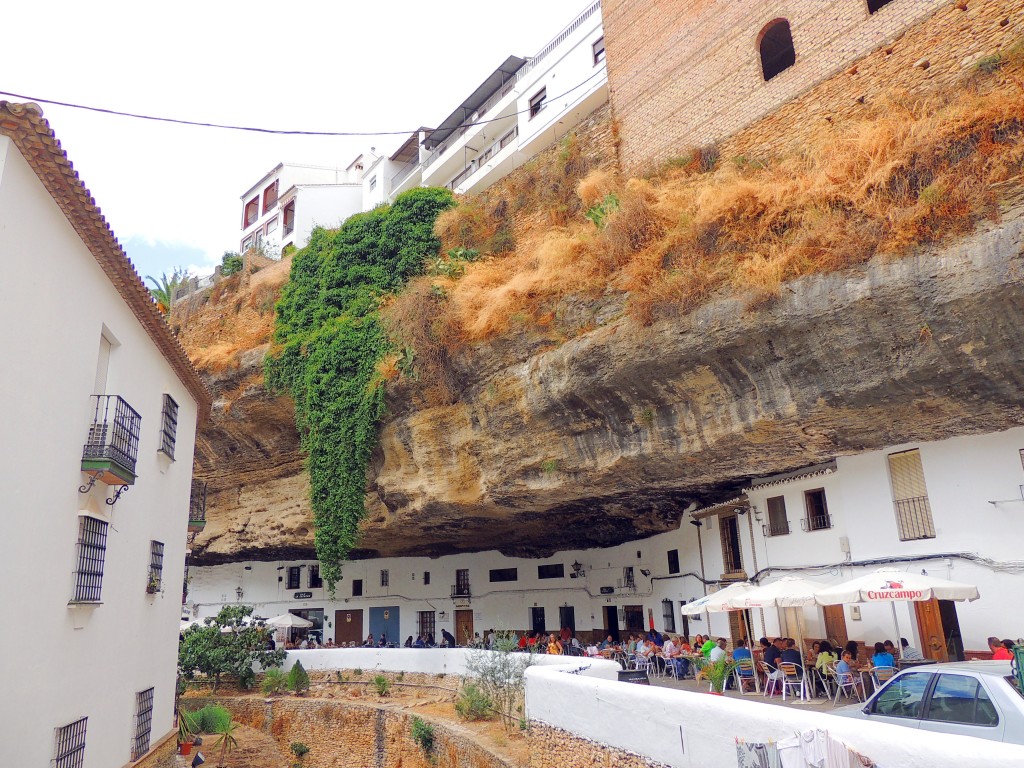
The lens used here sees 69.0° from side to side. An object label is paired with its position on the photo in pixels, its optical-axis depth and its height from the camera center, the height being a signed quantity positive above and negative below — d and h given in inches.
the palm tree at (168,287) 1385.3 +569.9
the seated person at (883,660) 435.5 -55.2
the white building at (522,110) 989.8 +700.3
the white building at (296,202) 1643.7 +866.2
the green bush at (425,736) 648.4 -127.9
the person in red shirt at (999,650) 402.6 -48.8
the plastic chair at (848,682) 435.8 -67.0
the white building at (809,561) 463.2 +9.2
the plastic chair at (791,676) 461.4 -65.6
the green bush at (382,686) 829.2 -106.1
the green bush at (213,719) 746.8 -121.4
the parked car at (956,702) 235.5 -47.6
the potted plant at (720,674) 505.0 -67.8
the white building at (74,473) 313.0 +63.6
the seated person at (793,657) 467.4 -55.0
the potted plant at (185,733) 633.6 -113.3
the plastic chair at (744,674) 499.2 -67.6
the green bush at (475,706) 649.6 -103.8
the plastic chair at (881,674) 426.9 -62.1
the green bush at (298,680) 903.7 -103.5
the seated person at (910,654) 450.3 -55.0
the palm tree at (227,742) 727.7 -141.0
